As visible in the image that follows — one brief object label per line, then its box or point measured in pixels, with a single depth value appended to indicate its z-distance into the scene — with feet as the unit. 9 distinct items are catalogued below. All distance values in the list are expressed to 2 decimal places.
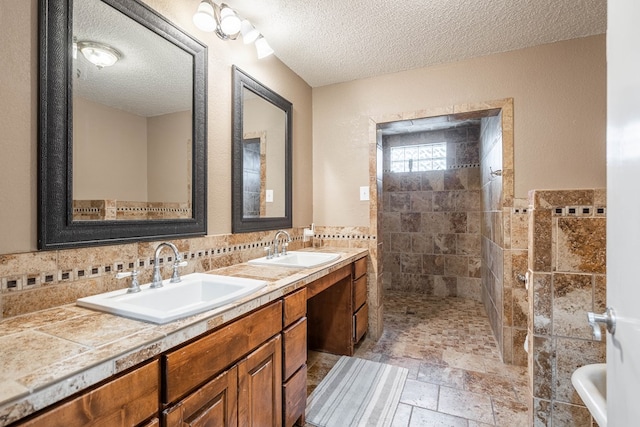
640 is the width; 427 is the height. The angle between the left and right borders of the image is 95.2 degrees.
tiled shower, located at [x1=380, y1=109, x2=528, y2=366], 10.25
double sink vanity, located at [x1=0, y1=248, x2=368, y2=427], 2.01
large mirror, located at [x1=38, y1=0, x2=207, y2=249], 3.41
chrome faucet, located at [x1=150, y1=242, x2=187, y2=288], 4.12
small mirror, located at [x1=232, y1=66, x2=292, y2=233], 6.27
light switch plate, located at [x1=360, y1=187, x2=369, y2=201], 8.64
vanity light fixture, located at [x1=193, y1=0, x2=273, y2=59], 5.05
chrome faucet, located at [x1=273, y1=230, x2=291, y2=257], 7.08
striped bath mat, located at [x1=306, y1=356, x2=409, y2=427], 5.32
